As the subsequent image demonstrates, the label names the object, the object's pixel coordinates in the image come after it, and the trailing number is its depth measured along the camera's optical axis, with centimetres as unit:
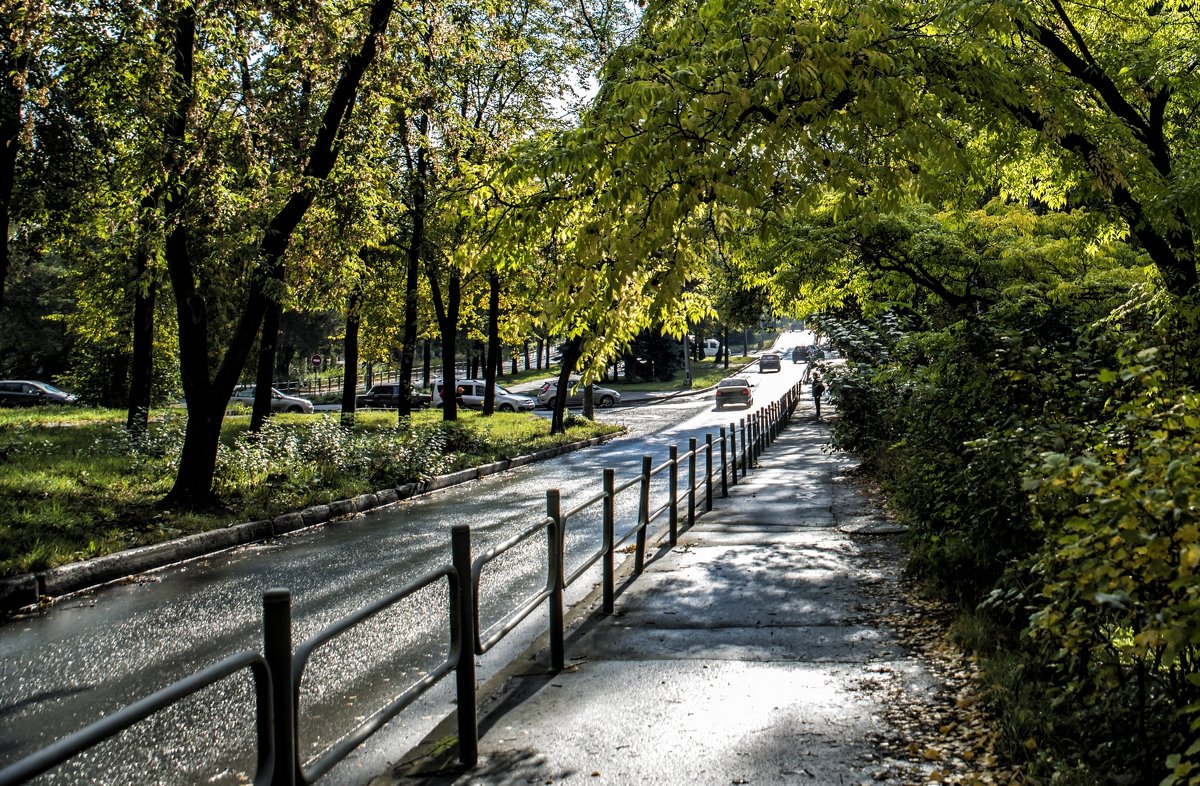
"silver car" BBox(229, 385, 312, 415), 5028
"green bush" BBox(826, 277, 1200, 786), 295
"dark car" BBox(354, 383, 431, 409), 5397
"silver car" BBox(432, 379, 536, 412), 4981
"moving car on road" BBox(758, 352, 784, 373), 8481
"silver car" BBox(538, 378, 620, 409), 5228
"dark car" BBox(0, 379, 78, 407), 4669
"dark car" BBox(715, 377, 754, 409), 4597
